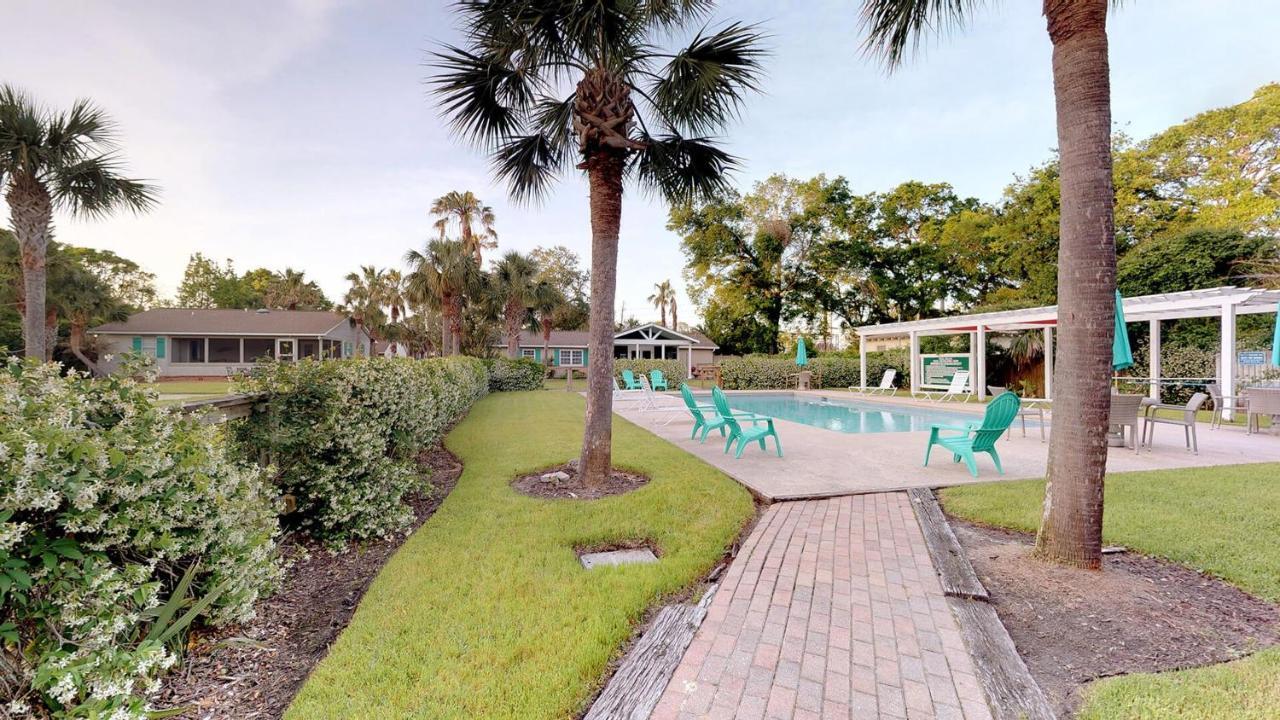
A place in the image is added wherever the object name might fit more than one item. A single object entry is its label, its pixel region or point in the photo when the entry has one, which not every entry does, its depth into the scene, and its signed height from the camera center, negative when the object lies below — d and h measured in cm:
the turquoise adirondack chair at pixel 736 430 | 720 -111
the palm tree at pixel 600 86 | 543 +340
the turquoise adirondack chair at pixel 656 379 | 2092 -98
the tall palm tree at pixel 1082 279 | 317 +53
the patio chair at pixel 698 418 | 827 -107
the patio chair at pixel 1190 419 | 730 -90
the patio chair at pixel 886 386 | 2002 -117
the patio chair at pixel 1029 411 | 992 -139
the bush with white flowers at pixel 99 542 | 167 -76
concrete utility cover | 374 -158
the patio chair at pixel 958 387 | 1642 -96
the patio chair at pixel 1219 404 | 996 -96
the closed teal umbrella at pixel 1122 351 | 661 +13
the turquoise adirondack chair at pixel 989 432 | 602 -92
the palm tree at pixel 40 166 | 875 +352
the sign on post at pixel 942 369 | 1817 -38
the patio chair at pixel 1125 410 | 708 -72
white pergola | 1064 +121
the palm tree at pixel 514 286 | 2483 +352
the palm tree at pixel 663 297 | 6275 +763
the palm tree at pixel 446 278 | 2034 +321
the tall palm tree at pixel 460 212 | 2580 +770
